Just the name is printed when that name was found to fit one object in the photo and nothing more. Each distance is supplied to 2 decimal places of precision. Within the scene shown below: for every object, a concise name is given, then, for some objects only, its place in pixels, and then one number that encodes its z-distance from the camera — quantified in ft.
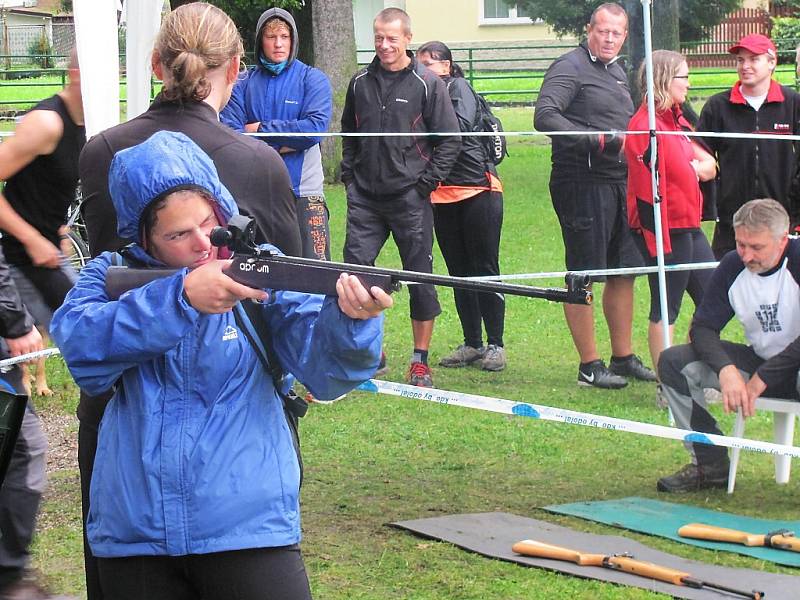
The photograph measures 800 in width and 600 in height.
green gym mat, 31.00
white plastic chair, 32.96
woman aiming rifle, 15.06
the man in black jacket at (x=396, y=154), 43.80
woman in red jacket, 38.36
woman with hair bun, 19.20
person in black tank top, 28.66
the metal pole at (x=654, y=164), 37.47
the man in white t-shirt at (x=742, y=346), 32.92
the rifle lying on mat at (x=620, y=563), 26.23
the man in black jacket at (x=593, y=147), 37.98
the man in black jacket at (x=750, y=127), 40.95
